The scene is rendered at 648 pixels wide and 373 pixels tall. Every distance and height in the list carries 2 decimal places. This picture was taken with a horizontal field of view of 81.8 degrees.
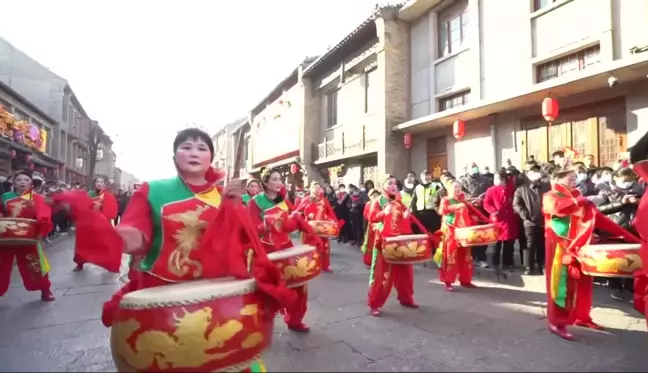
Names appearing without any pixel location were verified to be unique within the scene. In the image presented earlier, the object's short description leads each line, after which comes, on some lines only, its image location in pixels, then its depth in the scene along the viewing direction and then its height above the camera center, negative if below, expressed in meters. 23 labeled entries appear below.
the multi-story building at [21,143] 14.62 +2.70
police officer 7.54 -0.08
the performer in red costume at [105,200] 3.87 -0.02
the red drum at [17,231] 4.34 -0.40
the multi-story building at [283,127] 18.30 +4.24
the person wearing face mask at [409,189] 8.09 +0.25
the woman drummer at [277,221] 3.58 -0.22
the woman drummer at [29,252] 4.65 -0.69
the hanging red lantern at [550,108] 7.22 +1.79
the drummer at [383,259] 4.13 -0.64
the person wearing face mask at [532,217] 5.48 -0.24
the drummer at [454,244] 5.34 -0.65
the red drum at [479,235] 4.89 -0.46
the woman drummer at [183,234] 1.90 -0.18
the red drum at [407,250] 3.96 -0.53
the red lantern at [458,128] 9.61 +1.85
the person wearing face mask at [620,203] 4.28 -0.03
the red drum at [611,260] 2.84 -0.46
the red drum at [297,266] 2.93 -0.53
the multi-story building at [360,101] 12.34 +3.89
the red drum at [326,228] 6.59 -0.51
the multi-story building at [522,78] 6.81 +2.86
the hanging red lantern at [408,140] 11.74 +1.88
